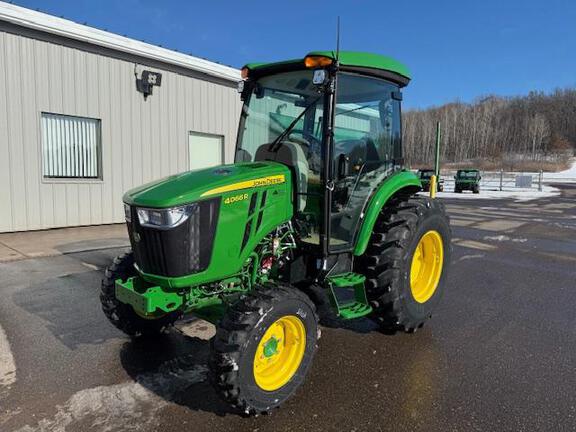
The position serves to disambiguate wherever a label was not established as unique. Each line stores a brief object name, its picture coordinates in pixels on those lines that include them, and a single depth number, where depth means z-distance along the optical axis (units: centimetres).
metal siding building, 834
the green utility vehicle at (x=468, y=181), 2753
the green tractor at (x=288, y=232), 274
